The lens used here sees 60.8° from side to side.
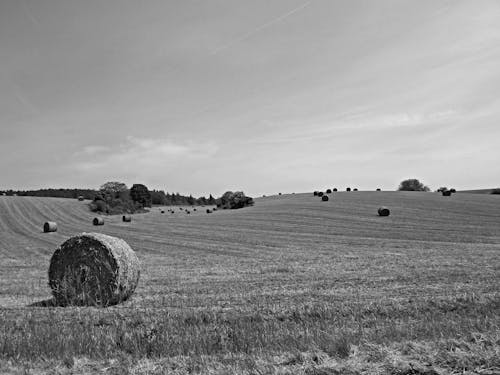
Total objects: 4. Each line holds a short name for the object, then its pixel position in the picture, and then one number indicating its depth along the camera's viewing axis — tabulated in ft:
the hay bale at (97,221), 152.66
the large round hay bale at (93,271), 36.73
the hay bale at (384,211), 138.41
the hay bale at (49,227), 132.26
